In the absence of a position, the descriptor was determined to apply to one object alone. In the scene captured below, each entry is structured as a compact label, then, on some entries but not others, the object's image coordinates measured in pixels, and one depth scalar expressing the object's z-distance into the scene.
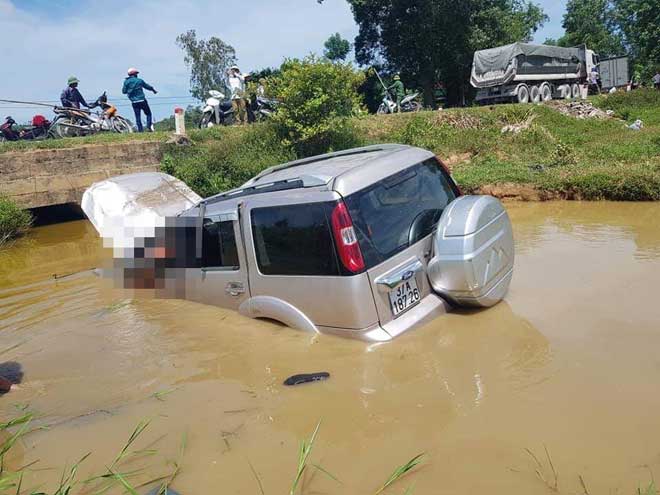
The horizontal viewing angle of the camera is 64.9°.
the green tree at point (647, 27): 31.66
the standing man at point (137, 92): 13.89
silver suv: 3.62
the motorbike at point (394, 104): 21.80
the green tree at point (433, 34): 27.30
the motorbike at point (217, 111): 16.19
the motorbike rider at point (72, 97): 14.38
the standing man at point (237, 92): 15.42
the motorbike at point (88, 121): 14.31
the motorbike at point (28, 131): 14.59
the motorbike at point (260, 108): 15.48
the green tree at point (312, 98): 12.59
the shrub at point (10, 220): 10.48
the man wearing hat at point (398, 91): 21.05
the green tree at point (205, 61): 35.81
